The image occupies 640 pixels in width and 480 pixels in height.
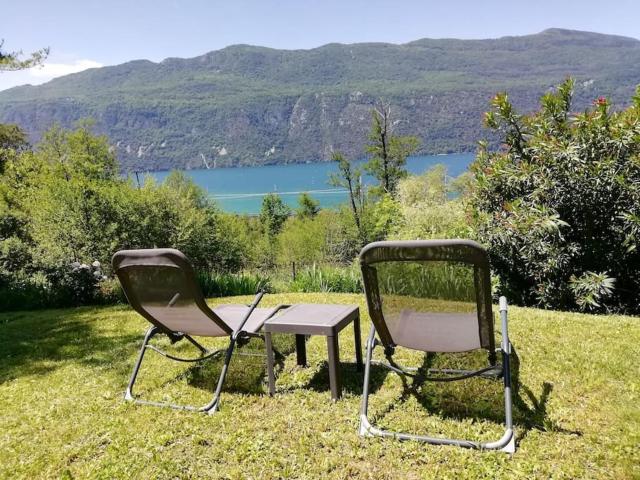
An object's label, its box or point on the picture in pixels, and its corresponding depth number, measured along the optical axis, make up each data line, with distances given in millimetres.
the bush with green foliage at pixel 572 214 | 5930
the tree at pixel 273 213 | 64338
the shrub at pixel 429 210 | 12327
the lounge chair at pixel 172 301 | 3186
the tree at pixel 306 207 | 66188
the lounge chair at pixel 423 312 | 2559
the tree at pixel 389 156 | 37062
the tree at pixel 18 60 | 10219
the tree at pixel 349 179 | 34947
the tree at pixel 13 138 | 25866
